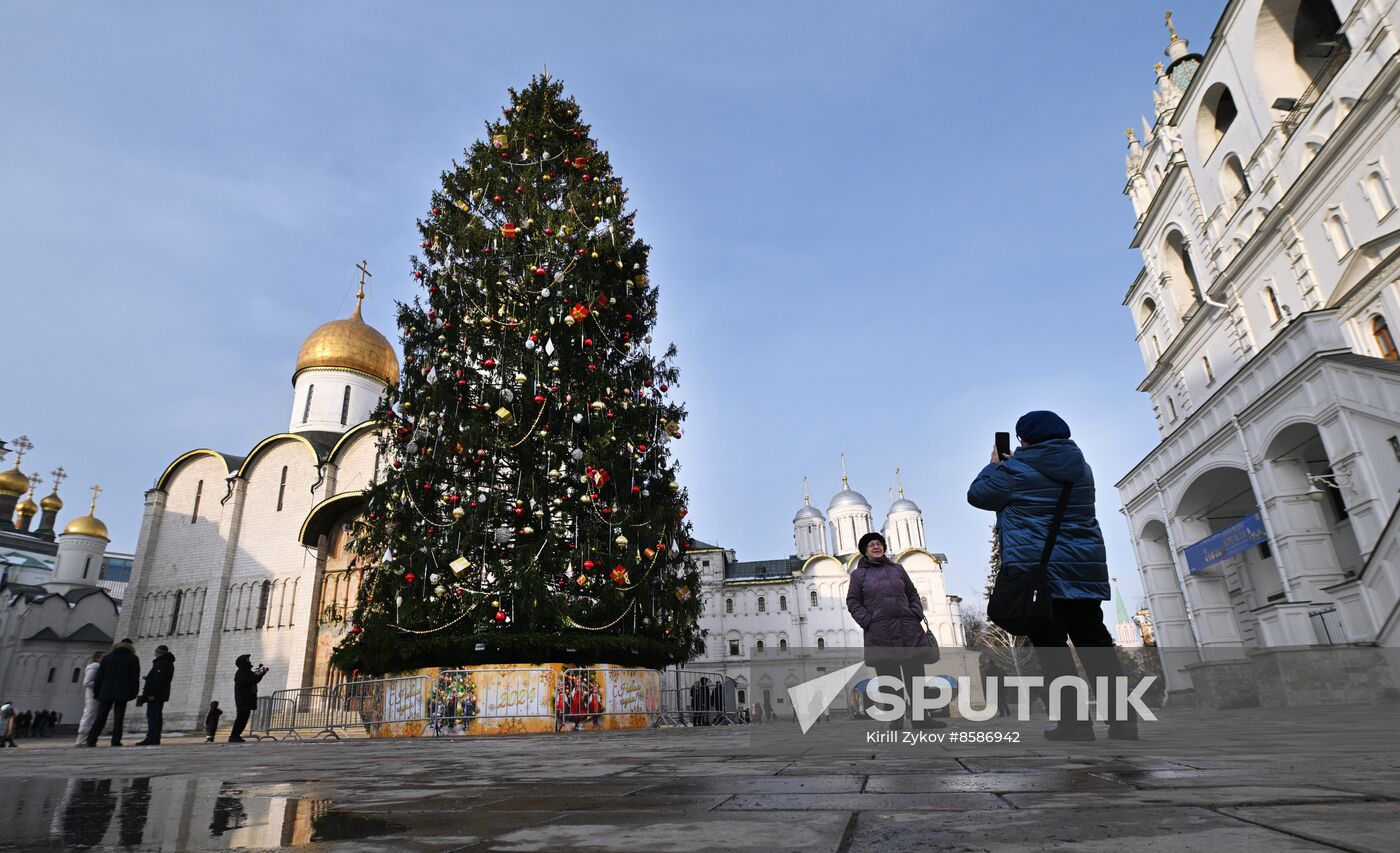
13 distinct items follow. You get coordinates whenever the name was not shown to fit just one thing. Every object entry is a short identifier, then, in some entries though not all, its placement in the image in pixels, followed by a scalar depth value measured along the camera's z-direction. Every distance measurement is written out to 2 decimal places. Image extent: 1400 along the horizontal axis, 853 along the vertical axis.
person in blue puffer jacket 4.07
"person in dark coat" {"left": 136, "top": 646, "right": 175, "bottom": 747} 9.97
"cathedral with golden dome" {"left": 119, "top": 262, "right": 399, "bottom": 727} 26.34
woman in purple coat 5.73
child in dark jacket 14.64
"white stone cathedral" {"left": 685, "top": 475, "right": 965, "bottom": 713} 51.62
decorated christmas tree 11.40
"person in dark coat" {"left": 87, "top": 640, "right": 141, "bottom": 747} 10.23
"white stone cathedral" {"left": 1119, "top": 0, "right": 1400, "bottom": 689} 12.66
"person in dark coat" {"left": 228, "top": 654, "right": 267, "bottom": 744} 11.94
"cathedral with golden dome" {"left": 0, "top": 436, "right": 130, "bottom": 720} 37.91
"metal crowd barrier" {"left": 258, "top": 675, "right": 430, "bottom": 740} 11.20
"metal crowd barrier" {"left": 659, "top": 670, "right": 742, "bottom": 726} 13.09
